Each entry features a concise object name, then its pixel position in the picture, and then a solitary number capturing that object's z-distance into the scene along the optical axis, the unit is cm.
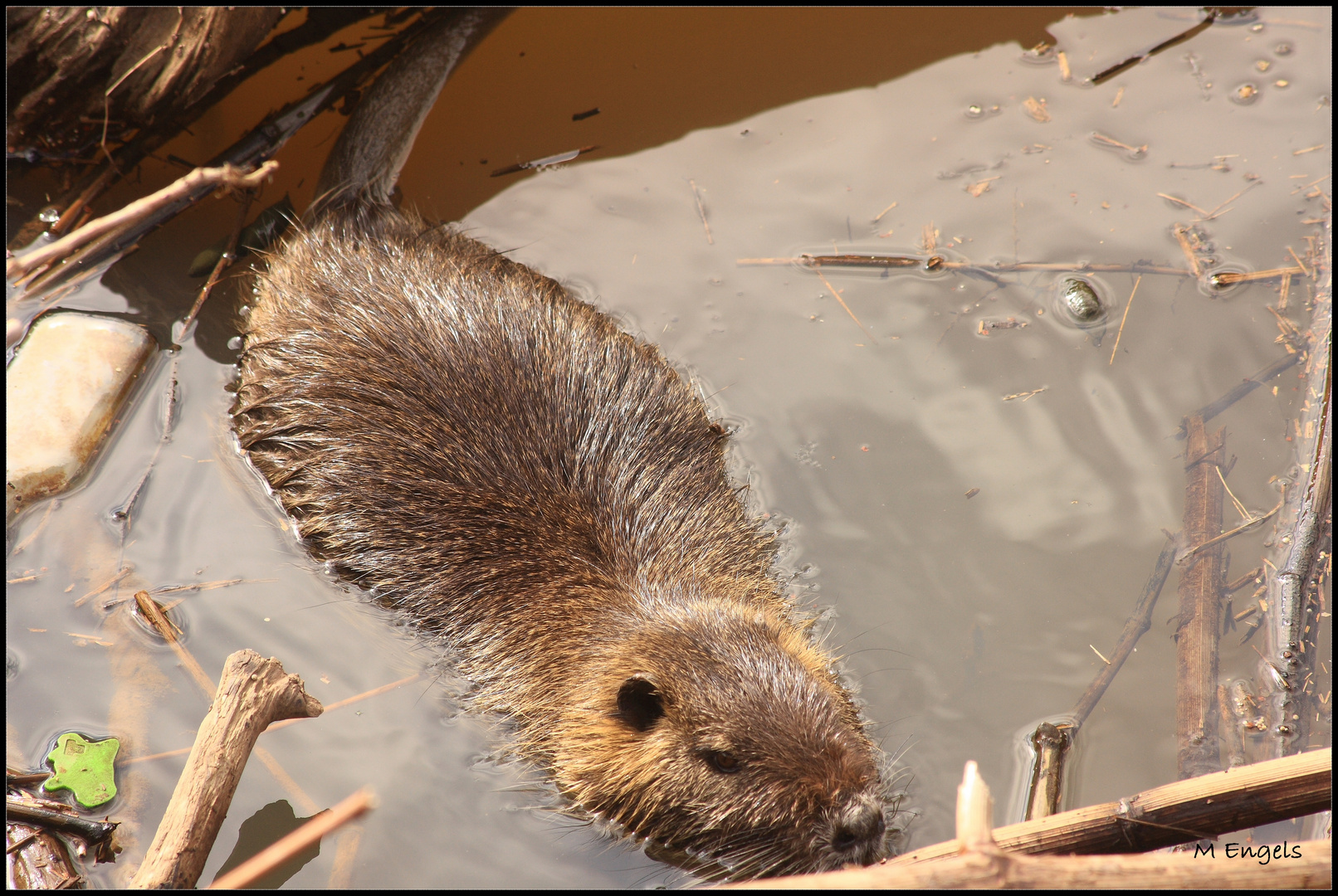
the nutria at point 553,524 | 573
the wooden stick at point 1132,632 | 621
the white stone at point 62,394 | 708
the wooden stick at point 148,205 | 393
